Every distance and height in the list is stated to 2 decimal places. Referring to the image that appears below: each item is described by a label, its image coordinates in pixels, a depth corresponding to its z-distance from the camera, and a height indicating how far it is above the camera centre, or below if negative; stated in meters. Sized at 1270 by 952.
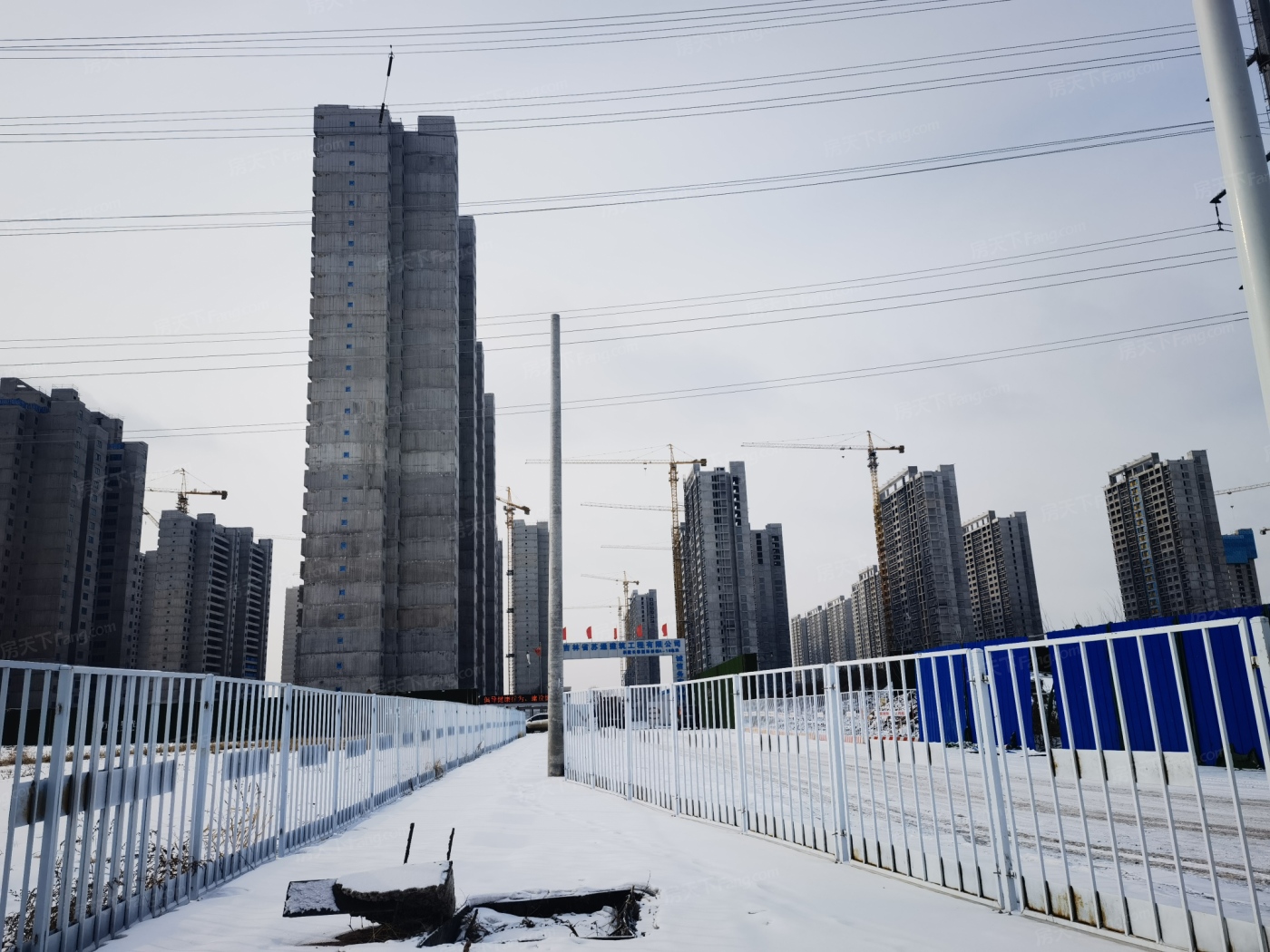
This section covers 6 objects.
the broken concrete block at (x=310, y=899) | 5.79 -1.57
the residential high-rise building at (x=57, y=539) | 102.88 +18.23
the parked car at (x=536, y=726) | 65.00 -4.95
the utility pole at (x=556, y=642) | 18.14 +0.45
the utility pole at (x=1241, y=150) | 4.89 +2.92
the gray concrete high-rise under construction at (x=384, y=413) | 72.31 +23.79
